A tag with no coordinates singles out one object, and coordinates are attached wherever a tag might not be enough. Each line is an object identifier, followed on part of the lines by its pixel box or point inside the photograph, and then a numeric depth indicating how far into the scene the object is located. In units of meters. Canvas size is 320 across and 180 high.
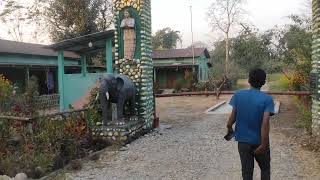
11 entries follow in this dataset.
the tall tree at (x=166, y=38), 48.28
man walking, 3.49
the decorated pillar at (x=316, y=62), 6.92
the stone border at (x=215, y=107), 13.69
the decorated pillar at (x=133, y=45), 8.66
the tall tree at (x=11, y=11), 29.63
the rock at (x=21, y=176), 4.68
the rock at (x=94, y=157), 6.31
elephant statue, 7.63
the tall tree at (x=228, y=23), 34.43
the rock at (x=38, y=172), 5.10
